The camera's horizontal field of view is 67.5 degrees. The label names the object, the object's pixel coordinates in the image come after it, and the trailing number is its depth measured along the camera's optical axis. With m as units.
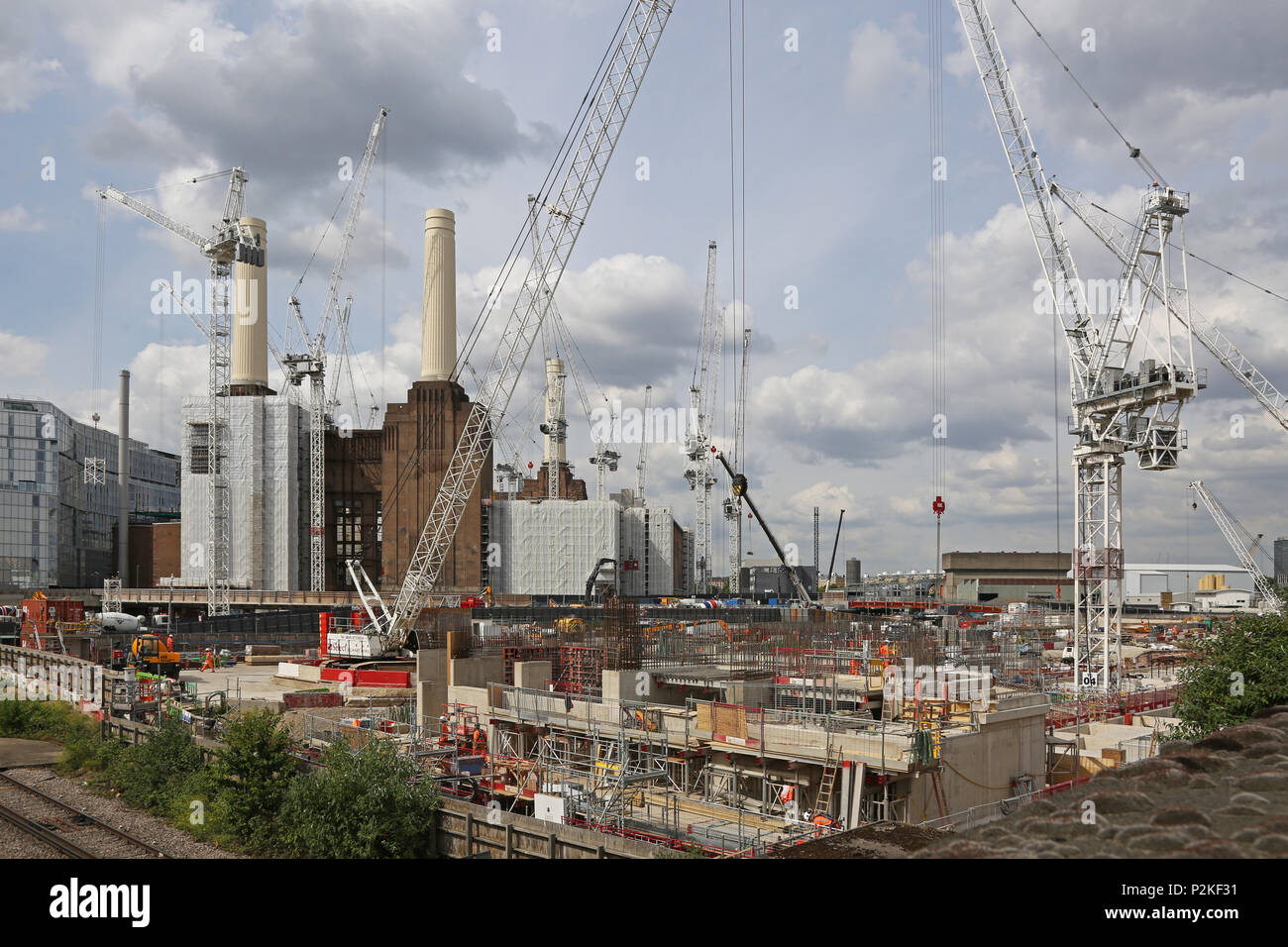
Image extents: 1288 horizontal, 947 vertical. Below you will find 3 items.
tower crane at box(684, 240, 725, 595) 144.88
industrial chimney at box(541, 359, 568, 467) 150.00
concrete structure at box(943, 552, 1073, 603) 156.25
